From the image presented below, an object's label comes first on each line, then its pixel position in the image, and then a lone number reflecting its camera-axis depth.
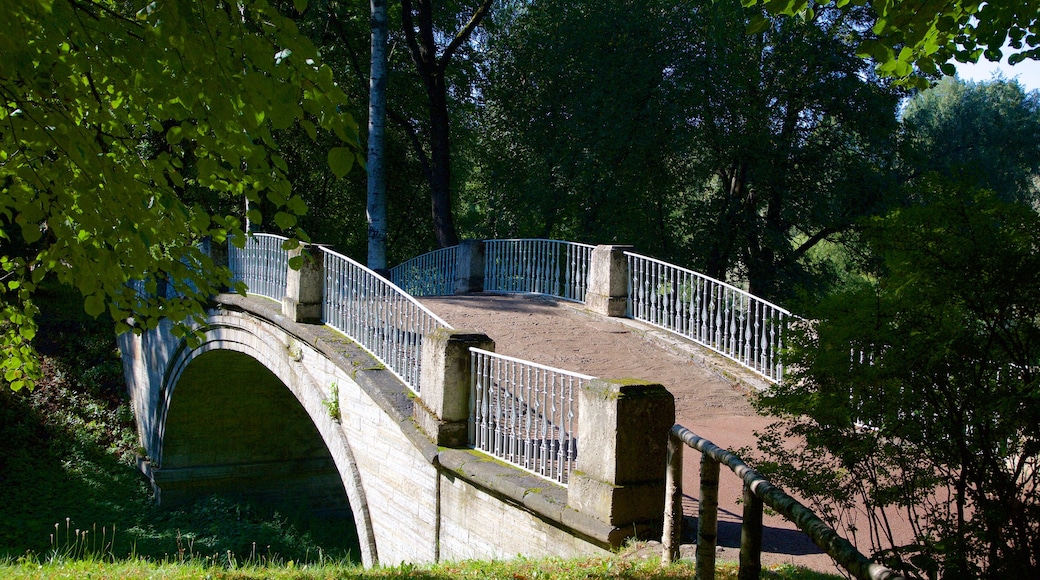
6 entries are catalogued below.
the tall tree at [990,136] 21.84
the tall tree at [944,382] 3.13
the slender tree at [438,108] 18.86
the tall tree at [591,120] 18.38
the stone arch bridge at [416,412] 5.68
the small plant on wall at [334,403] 10.06
